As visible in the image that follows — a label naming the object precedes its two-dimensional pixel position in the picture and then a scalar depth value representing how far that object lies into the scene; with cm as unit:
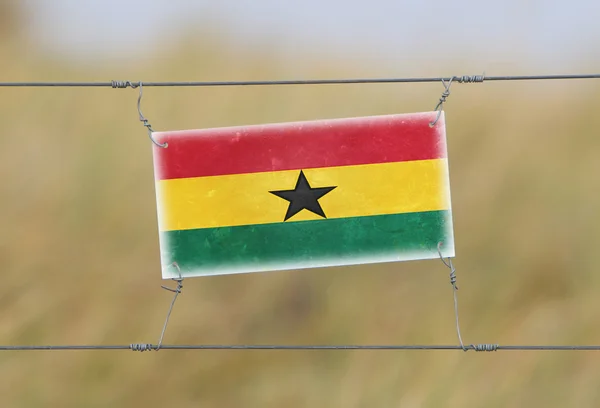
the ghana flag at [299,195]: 305
